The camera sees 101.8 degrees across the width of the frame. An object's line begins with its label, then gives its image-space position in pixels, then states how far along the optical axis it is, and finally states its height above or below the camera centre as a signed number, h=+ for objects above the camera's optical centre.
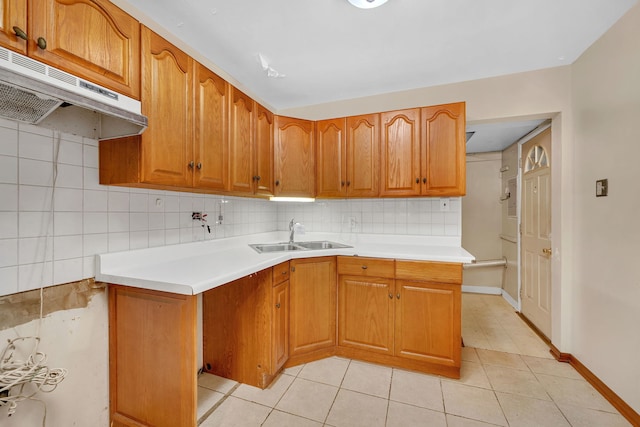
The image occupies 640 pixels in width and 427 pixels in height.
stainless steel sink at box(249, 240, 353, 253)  2.45 -0.32
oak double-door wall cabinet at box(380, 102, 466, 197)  2.05 +0.50
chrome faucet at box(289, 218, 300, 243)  2.54 -0.17
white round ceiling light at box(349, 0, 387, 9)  1.40 +1.14
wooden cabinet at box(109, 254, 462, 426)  1.37 -0.78
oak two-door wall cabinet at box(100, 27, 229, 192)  1.26 +0.44
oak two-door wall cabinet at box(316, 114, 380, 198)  2.29 +0.51
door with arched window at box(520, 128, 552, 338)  2.45 -0.21
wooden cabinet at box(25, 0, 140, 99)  0.92 +0.69
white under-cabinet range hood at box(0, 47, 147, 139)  0.78 +0.40
